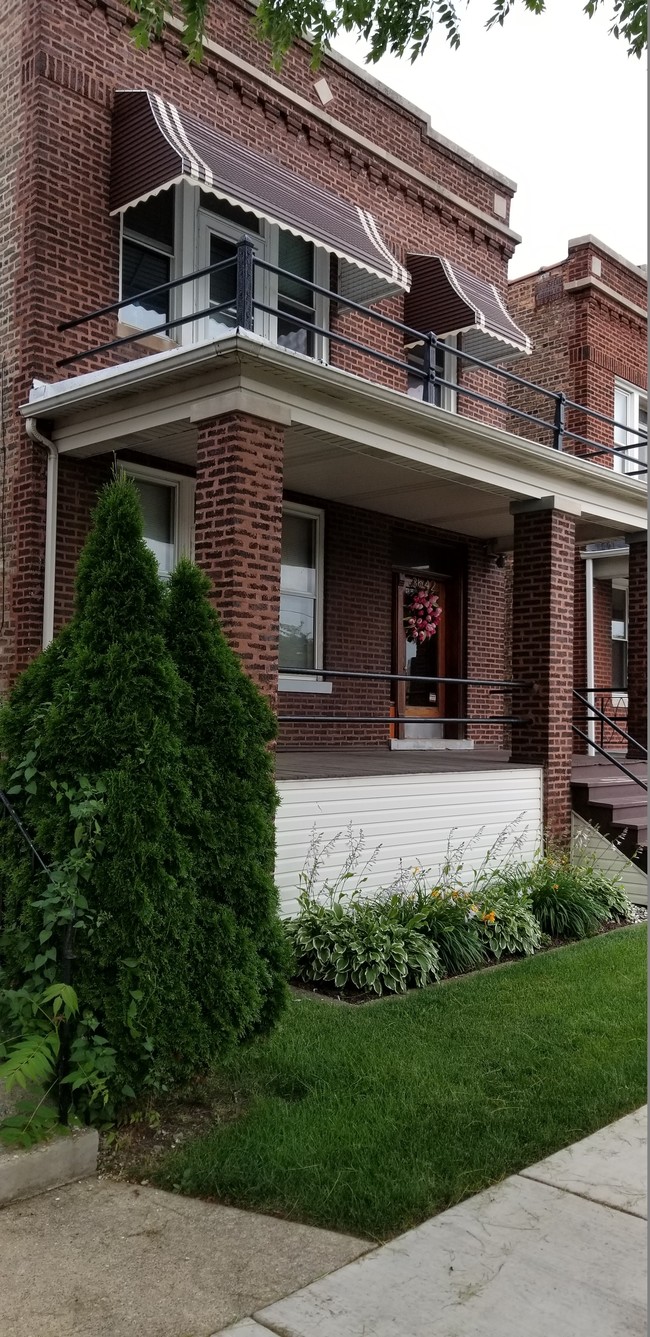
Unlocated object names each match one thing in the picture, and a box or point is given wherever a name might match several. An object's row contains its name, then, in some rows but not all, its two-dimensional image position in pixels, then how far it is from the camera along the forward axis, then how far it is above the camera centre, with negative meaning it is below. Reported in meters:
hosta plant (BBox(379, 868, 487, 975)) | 7.23 -1.62
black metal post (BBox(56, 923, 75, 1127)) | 4.01 -1.35
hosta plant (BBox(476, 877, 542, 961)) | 7.60 -1.70
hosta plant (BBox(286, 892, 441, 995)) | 6.60 -1.66
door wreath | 12.98 +1.06
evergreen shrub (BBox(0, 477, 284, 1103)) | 4.15 -0.50
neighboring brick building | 15.51 +5.18
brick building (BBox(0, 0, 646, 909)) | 7.54 +2.32
